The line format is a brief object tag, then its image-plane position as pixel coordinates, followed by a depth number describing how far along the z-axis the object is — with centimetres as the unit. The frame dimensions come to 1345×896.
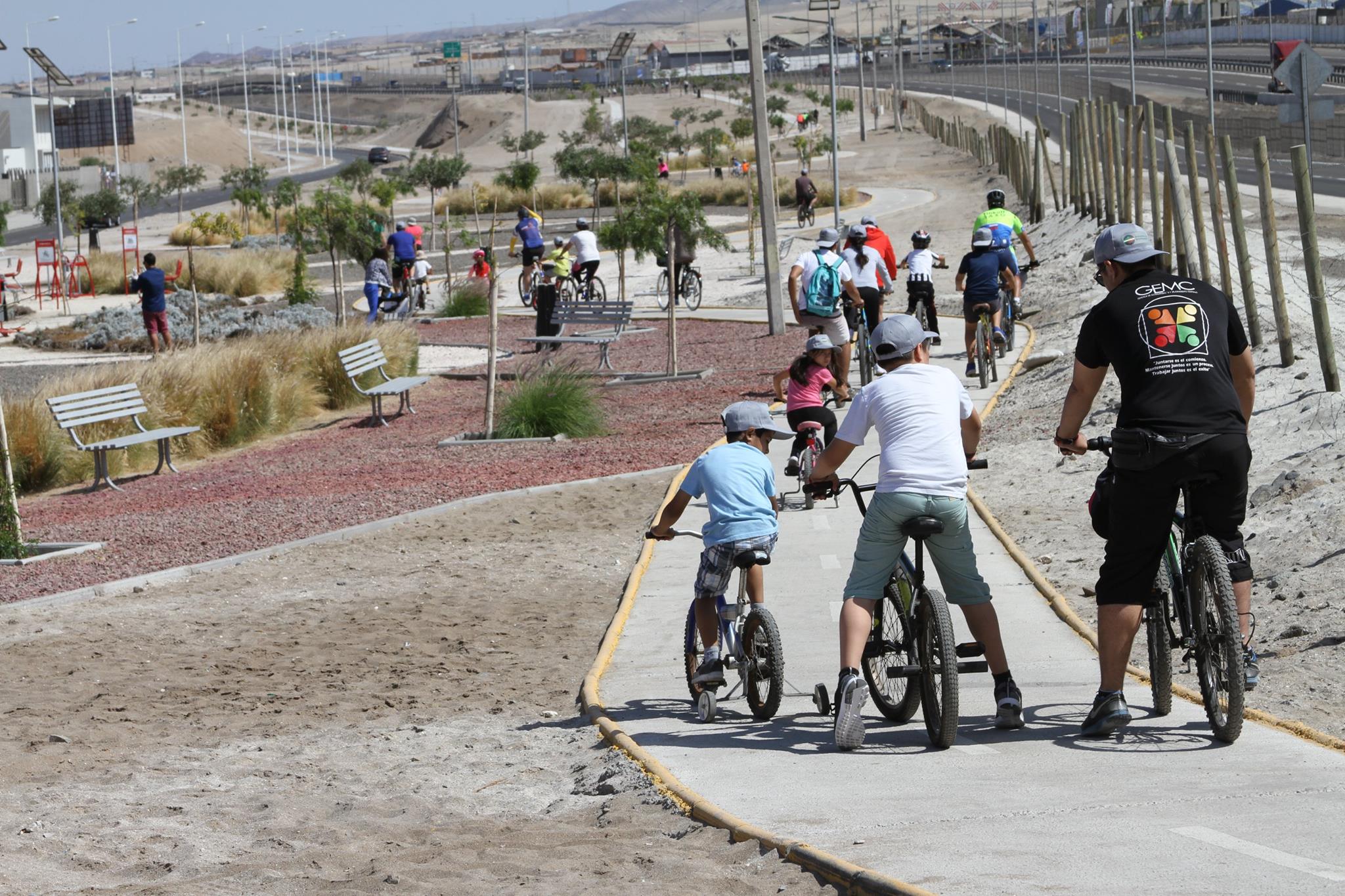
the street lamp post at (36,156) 11049
